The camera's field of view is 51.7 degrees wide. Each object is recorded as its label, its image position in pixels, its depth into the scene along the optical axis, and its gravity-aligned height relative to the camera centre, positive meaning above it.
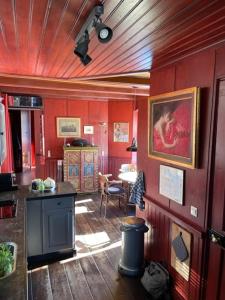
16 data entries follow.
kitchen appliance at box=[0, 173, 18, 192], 3.27 -0.81
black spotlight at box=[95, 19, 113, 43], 1.45 +0.59
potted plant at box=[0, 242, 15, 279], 1.44 -0.87
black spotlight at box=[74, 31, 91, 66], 1.57 +0.54
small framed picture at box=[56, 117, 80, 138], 6.41 -0.03
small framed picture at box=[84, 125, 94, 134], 6.70 -0.08
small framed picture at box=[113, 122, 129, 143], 6.77 -0.16
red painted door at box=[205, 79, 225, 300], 1.89 -0.71
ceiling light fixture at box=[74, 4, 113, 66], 1.39 +0.61
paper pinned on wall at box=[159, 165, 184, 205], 2.39 -0.61
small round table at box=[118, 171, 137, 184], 4.87 -1.09
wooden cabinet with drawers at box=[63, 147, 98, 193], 6.13 -1.10
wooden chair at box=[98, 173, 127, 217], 5.02 -1.39
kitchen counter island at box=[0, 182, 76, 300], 1.33 -0.93
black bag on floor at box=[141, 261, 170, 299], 2.59 -1.75
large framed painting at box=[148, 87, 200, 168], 2.14 +0.00
